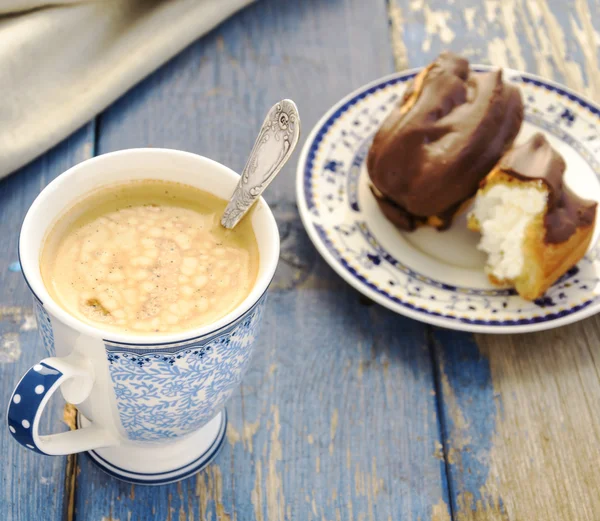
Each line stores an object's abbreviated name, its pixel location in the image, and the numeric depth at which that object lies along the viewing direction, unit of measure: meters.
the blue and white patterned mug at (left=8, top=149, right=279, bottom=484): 0.70
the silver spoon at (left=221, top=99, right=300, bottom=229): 0.72
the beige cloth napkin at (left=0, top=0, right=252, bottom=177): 0.88
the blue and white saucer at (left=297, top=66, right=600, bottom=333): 0.83
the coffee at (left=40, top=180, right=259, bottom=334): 0.72
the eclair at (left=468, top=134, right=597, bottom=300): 0.83
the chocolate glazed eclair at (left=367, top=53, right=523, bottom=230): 0.84
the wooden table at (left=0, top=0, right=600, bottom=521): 0.78
